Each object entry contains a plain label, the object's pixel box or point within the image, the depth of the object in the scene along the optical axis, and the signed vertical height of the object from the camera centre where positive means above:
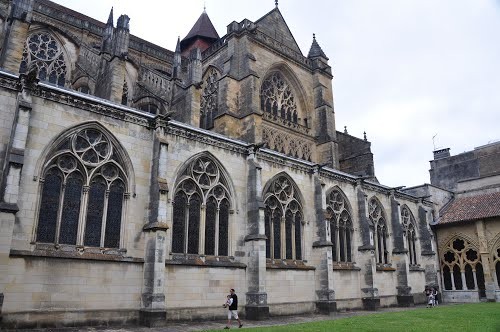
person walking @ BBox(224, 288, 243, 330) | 13.96 -1.00
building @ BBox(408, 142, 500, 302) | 27.17 +2.62
